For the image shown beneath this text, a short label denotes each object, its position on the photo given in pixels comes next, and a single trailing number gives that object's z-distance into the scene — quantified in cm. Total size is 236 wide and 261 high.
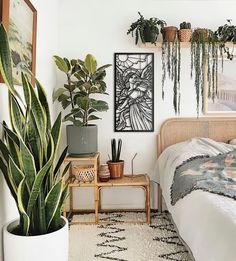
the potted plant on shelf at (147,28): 286
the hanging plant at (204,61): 289
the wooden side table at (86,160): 267
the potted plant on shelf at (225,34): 288
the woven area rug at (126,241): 218
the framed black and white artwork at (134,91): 312
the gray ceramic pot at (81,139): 269
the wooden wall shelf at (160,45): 294
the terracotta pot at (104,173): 280
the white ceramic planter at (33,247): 131
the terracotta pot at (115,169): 288
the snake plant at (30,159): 130
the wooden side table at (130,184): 273
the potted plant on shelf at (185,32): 289
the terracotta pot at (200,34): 287
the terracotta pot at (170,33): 288
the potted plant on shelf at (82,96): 265
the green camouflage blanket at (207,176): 186
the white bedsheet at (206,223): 130
